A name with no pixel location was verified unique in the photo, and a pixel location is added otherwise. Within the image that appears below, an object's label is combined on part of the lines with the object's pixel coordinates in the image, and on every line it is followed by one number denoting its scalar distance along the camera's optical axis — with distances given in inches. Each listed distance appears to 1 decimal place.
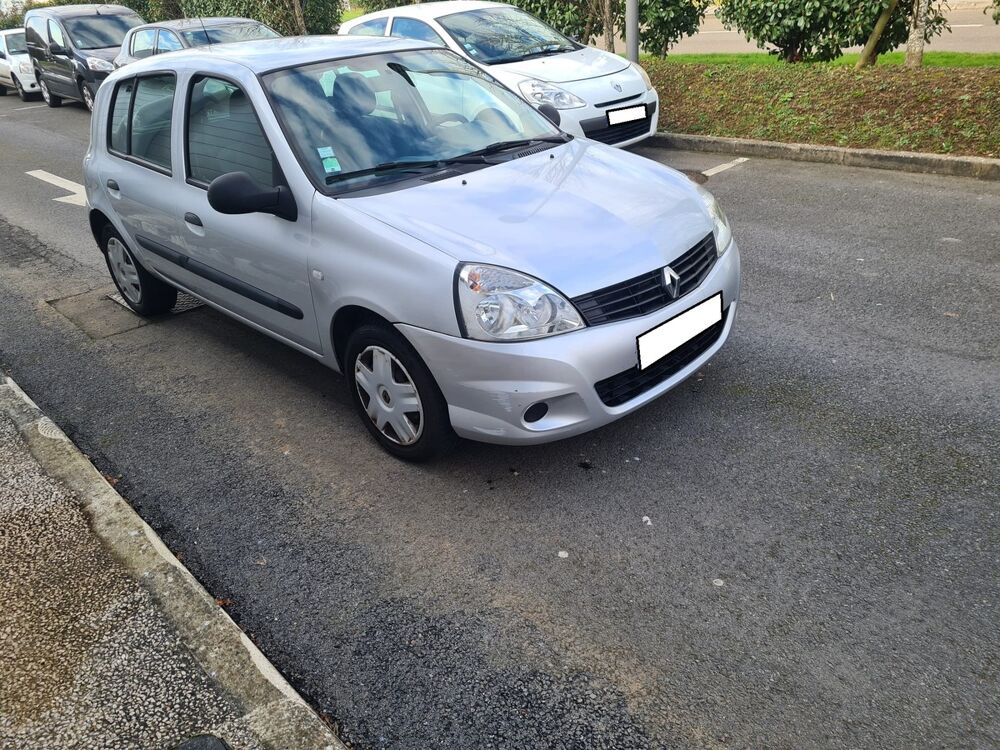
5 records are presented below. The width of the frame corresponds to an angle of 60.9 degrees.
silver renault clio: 129.0
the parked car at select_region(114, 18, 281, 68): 493.1
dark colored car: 593.9
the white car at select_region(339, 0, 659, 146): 325.1
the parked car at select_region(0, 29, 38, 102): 740.6
